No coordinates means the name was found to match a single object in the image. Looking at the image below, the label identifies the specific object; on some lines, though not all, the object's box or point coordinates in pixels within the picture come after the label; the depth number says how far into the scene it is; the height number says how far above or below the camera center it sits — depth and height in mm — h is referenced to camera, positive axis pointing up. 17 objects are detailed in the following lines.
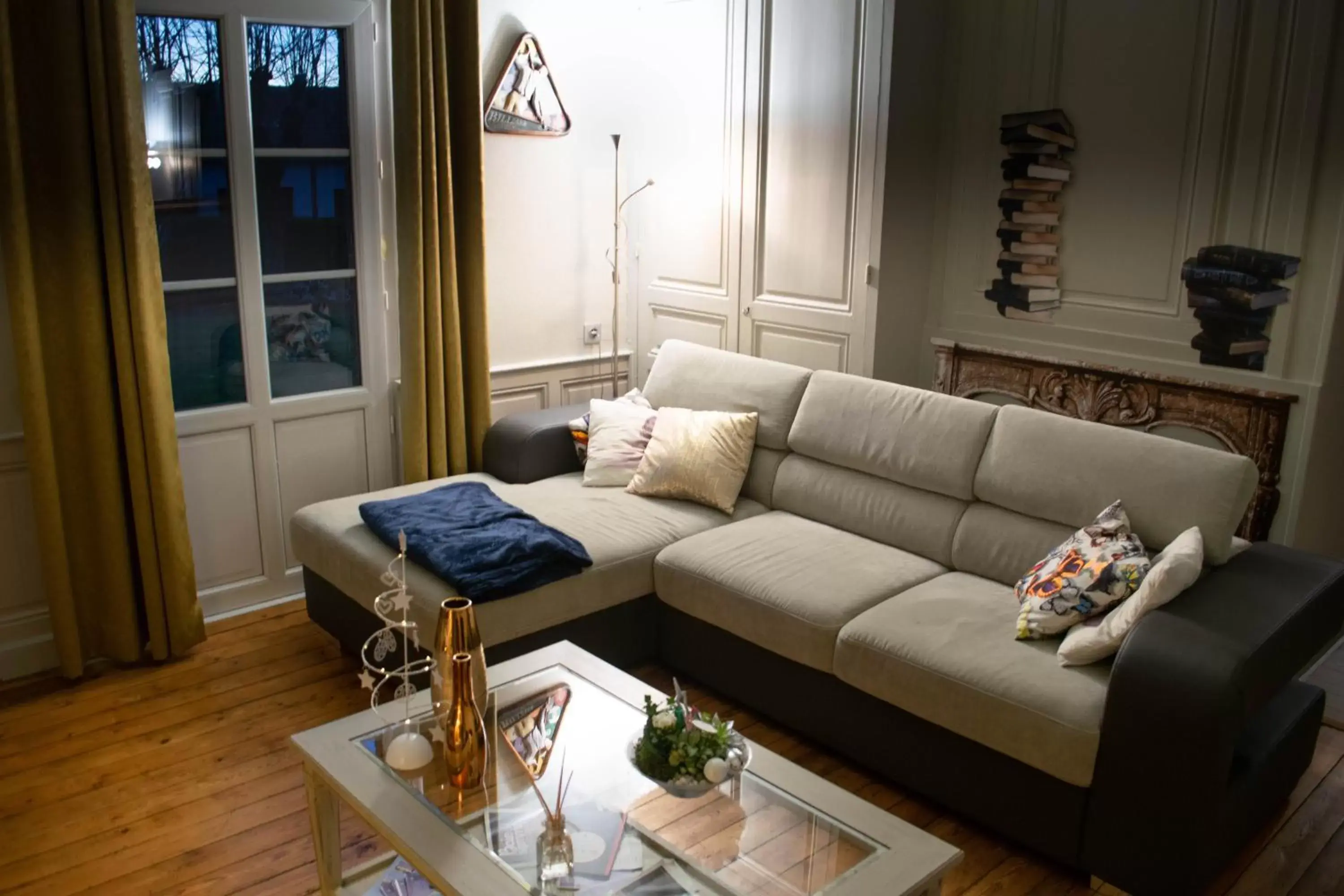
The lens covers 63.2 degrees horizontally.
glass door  3525 -195
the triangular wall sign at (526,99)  4199 +416
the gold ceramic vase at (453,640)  2152 -841
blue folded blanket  3045 -958
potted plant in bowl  2135 -1050
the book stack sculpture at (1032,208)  3826 +25
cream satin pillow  3682 -832
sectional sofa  2350 -1021
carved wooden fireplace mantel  3420 -608
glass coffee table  1929 -1134
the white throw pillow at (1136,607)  2496 -879
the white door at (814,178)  4016 +129
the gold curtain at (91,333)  3066 -385
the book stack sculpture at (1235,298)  3361 -245
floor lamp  4730 -177
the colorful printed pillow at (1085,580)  2652 -879
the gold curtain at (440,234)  3809 -101
